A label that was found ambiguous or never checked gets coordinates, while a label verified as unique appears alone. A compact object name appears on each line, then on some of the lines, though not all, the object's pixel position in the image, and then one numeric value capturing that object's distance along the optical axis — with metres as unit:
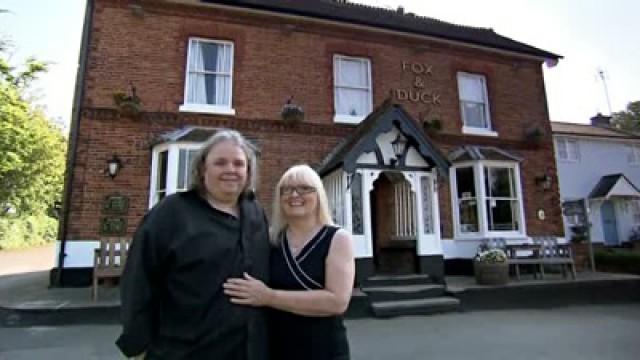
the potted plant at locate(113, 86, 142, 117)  8.48
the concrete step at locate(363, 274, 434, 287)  7.83
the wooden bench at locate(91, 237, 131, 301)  6.80
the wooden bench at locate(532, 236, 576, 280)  9.20
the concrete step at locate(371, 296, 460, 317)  6.96
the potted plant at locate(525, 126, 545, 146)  11.72
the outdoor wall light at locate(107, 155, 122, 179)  8.33
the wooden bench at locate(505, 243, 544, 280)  8.95
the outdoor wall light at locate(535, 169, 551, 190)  11.59
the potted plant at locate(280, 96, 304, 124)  9.51
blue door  19.78
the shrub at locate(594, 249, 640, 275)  11.98
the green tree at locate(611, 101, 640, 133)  34.53
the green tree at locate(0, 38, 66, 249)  14.60
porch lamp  8.69
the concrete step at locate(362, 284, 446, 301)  7.41
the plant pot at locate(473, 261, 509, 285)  8.15
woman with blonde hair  1.72
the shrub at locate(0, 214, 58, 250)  18.48
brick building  8.38
